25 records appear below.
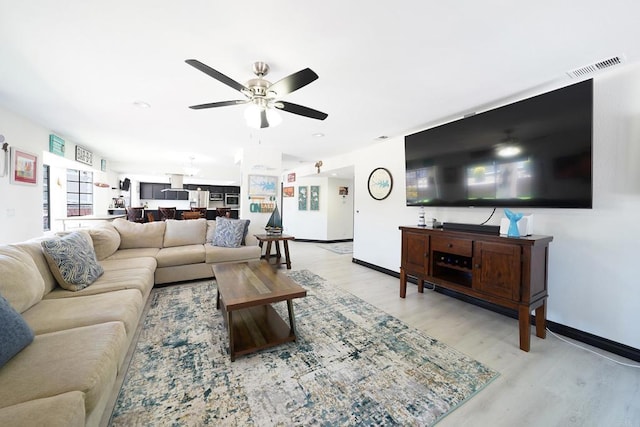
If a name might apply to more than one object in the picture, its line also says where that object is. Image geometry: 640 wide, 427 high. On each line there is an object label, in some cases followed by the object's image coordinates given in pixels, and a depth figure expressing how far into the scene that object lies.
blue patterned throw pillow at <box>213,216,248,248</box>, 3.94
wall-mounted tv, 1.97
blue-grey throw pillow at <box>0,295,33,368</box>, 1.07
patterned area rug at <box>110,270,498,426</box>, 1.36
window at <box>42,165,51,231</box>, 4.75
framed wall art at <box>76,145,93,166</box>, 4.78
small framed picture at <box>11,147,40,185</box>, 3.04
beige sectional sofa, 0.90
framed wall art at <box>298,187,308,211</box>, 7.48
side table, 4.30
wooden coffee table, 1.86
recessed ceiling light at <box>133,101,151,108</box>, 2.76
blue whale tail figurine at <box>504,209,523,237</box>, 2.18
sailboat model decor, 4.61
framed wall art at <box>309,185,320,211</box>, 7.31
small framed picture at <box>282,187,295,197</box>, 7.74
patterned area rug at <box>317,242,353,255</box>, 6.02
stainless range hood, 7.50
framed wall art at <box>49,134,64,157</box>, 3.84
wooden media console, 2.02
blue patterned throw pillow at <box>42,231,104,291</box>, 1.97
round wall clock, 4.10
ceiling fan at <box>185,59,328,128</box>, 1.79
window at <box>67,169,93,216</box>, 5.52
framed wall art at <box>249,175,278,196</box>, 4.88
